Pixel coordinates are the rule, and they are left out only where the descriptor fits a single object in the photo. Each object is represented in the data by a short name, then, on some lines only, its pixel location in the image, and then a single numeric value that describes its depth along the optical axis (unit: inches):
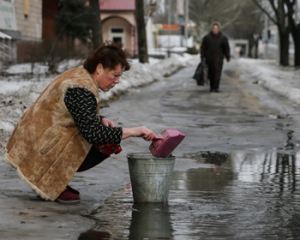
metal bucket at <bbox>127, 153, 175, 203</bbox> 273.0
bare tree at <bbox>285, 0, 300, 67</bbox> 1631.4
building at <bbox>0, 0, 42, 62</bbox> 1098.1
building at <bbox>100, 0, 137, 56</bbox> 2741.1
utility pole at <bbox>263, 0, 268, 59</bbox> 3371.1
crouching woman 266.8
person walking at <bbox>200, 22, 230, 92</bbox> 893.2
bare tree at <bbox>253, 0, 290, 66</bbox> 1801.2
